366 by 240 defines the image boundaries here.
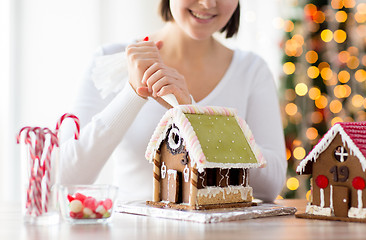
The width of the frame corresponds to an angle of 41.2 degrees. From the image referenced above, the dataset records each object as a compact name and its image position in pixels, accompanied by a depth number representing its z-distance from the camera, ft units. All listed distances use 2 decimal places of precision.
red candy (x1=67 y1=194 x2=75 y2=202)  3.41
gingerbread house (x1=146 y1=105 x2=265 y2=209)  3.66
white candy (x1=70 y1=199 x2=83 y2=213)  3.35
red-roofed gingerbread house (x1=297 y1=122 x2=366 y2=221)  3.44
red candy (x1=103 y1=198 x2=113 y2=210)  3.36
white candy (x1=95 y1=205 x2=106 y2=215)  3.37
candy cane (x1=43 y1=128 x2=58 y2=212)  3.33
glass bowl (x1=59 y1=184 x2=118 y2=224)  3.35
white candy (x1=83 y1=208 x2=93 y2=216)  3.37
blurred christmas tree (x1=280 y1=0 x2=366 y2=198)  12.37
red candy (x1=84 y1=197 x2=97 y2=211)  3.36
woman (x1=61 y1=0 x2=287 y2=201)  4.69
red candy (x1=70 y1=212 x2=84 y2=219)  3.36
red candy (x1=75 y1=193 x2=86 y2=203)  3.39
